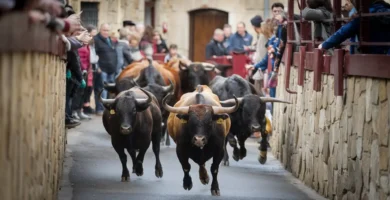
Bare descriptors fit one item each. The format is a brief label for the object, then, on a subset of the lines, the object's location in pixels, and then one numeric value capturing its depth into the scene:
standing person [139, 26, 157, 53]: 32.78
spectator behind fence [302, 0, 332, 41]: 15.41
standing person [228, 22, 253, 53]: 33.84
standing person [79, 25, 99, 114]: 24.62
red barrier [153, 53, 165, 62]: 34.19
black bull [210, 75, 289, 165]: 19.09
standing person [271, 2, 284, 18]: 21.23
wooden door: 46.81
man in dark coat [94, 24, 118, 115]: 28.33
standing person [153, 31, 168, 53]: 34.62
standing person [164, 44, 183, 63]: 34.25
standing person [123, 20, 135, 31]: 32.95
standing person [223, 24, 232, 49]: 35.28
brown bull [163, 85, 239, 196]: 15.41
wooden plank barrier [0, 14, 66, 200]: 6.58
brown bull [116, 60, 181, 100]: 23.55
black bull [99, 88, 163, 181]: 16.83
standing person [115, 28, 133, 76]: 29.00
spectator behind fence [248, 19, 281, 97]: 20.64
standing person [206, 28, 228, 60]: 33.84
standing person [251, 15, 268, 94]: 22.52
